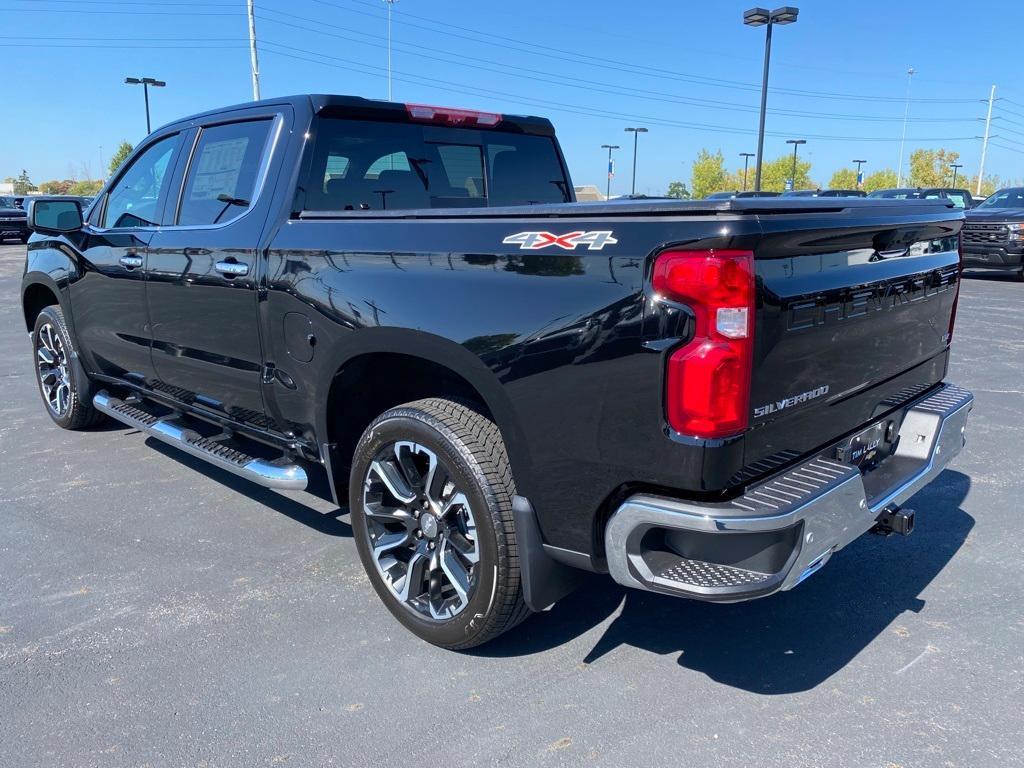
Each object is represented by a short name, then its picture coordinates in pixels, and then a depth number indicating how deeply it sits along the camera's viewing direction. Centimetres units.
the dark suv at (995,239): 1473
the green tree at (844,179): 9750
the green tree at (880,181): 9012
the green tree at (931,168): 8694
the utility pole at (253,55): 2856
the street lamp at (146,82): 3824
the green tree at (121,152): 7088
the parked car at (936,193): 1938
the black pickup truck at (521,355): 224
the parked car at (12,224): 2773
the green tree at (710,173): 8362
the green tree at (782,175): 8906
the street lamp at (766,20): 2480
